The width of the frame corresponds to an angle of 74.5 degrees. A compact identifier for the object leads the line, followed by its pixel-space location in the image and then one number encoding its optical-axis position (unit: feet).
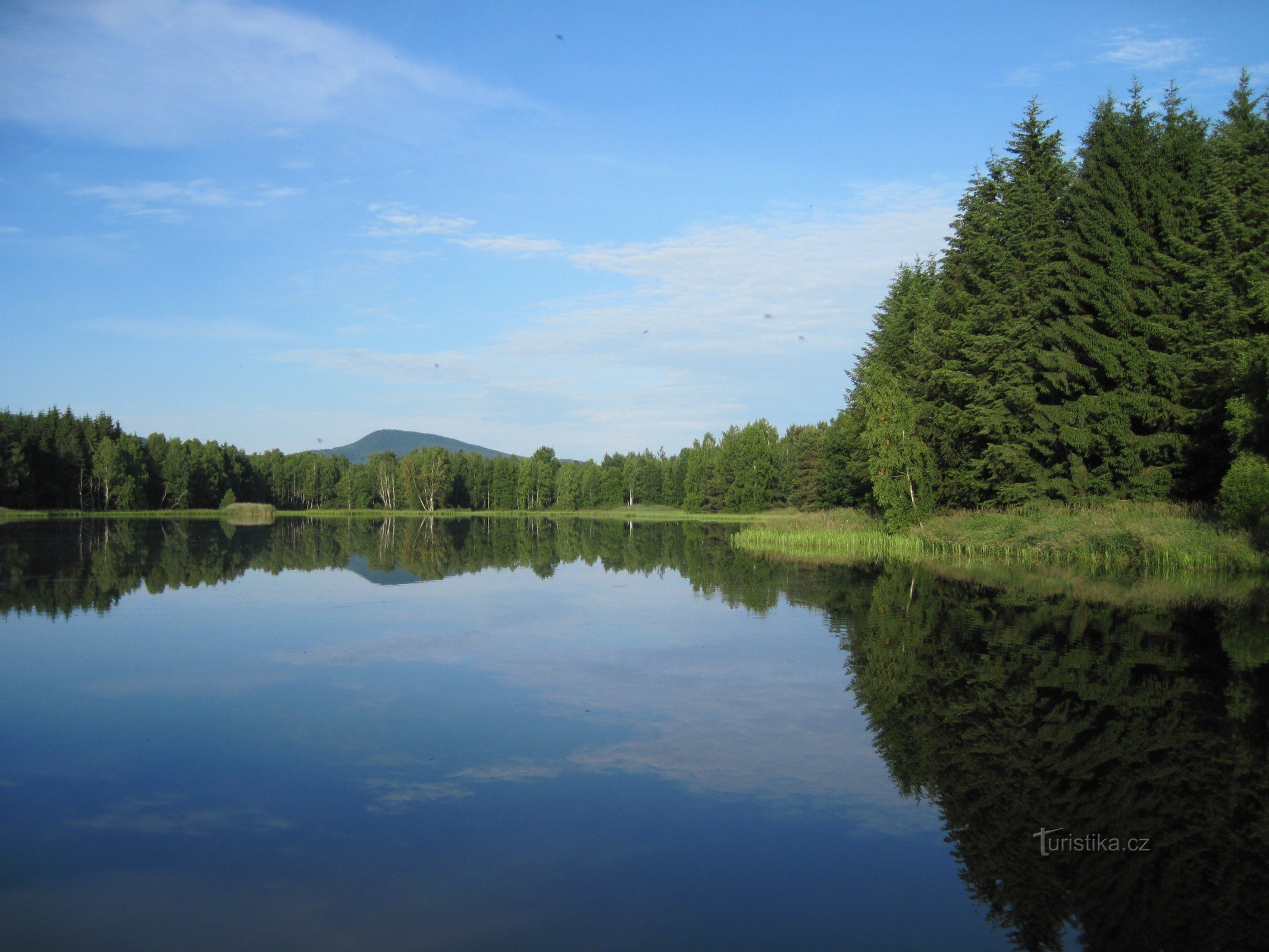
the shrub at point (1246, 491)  68.28
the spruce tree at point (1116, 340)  88.74
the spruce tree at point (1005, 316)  96.37
